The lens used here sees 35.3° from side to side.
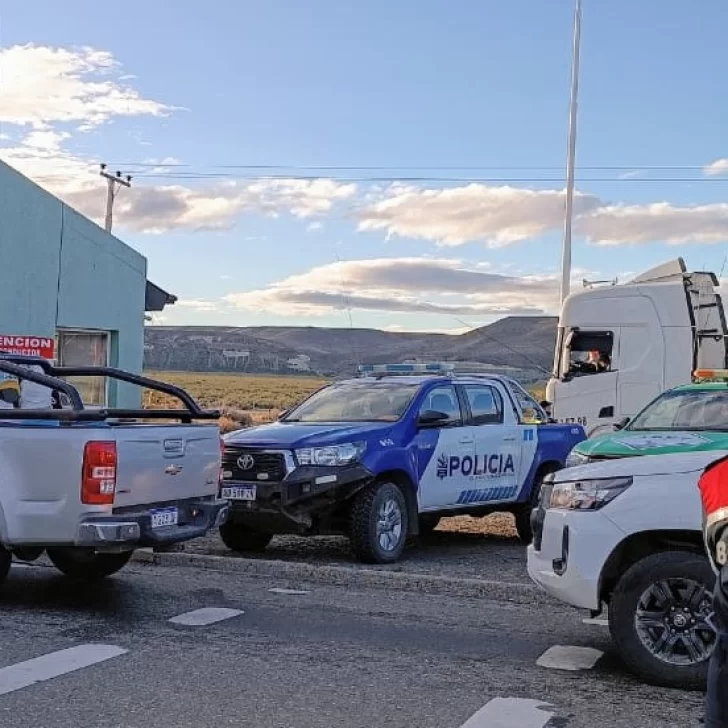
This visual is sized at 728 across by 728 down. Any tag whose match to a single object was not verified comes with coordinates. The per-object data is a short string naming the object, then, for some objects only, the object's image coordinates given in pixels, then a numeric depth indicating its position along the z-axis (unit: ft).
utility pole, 121.80
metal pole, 80.89
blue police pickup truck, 33.40
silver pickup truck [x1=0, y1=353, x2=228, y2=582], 24.43
